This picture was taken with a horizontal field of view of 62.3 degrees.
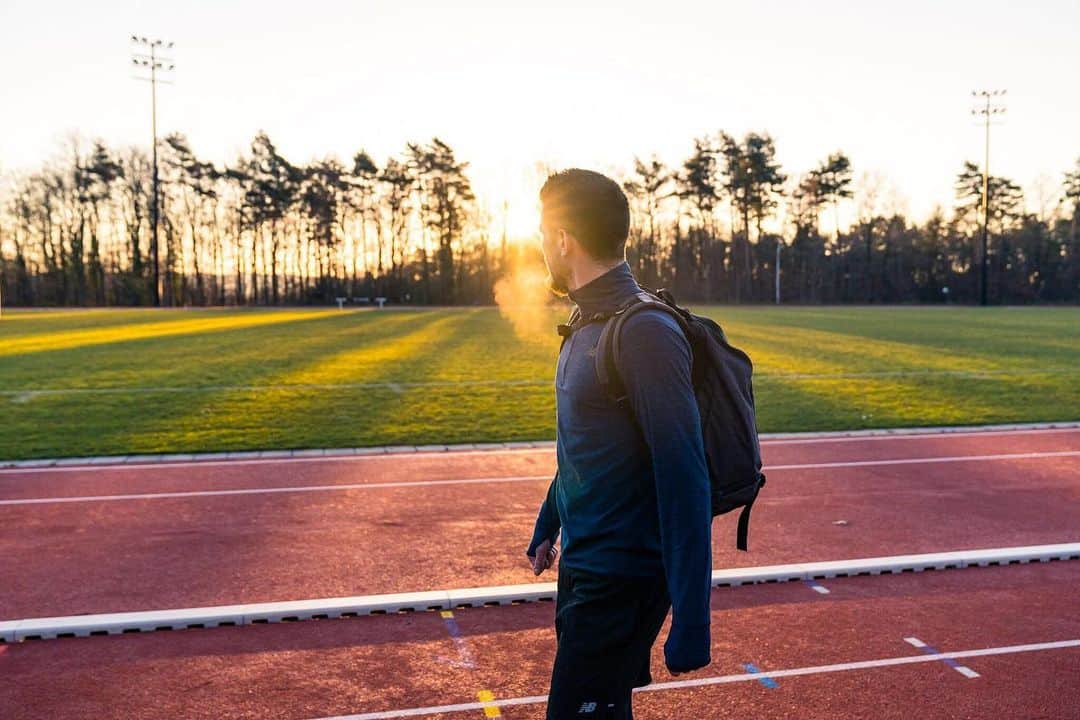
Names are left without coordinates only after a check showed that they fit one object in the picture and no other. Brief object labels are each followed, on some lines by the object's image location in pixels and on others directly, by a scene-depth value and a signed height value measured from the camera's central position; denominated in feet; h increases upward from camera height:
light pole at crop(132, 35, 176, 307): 192.03 +52.07
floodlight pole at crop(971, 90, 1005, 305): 225.35 +32.57
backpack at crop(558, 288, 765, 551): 8.37 -1.01
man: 8.48 -1.79
